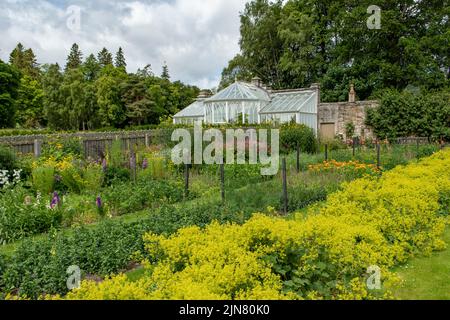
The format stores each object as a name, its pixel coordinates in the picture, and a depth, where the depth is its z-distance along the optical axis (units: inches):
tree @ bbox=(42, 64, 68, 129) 1472.7
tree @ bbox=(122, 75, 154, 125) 1403.8
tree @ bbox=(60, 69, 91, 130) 1451.8
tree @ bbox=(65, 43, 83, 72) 2254.3
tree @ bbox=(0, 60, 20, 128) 1330.0
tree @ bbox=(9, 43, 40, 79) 2064.5
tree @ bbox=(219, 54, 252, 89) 1421.0
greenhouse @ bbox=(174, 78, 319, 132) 961.5
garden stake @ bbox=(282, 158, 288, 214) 285.3
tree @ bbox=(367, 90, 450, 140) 874.8
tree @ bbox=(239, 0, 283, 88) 1360.7
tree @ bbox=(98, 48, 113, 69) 2437.3
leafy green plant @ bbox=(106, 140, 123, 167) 411.2
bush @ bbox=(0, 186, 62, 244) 231.1
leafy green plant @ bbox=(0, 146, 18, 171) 374.0
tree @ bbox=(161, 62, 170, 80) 2564.0
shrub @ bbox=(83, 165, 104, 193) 349.1
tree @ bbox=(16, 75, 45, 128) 1685.5
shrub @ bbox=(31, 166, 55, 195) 336.5
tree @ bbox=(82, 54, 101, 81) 2038.6
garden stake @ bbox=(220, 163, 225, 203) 291.0
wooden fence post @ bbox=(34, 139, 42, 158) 474.6
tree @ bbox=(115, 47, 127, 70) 2495.3
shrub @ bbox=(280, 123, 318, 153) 666.8
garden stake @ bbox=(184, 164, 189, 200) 331.8
